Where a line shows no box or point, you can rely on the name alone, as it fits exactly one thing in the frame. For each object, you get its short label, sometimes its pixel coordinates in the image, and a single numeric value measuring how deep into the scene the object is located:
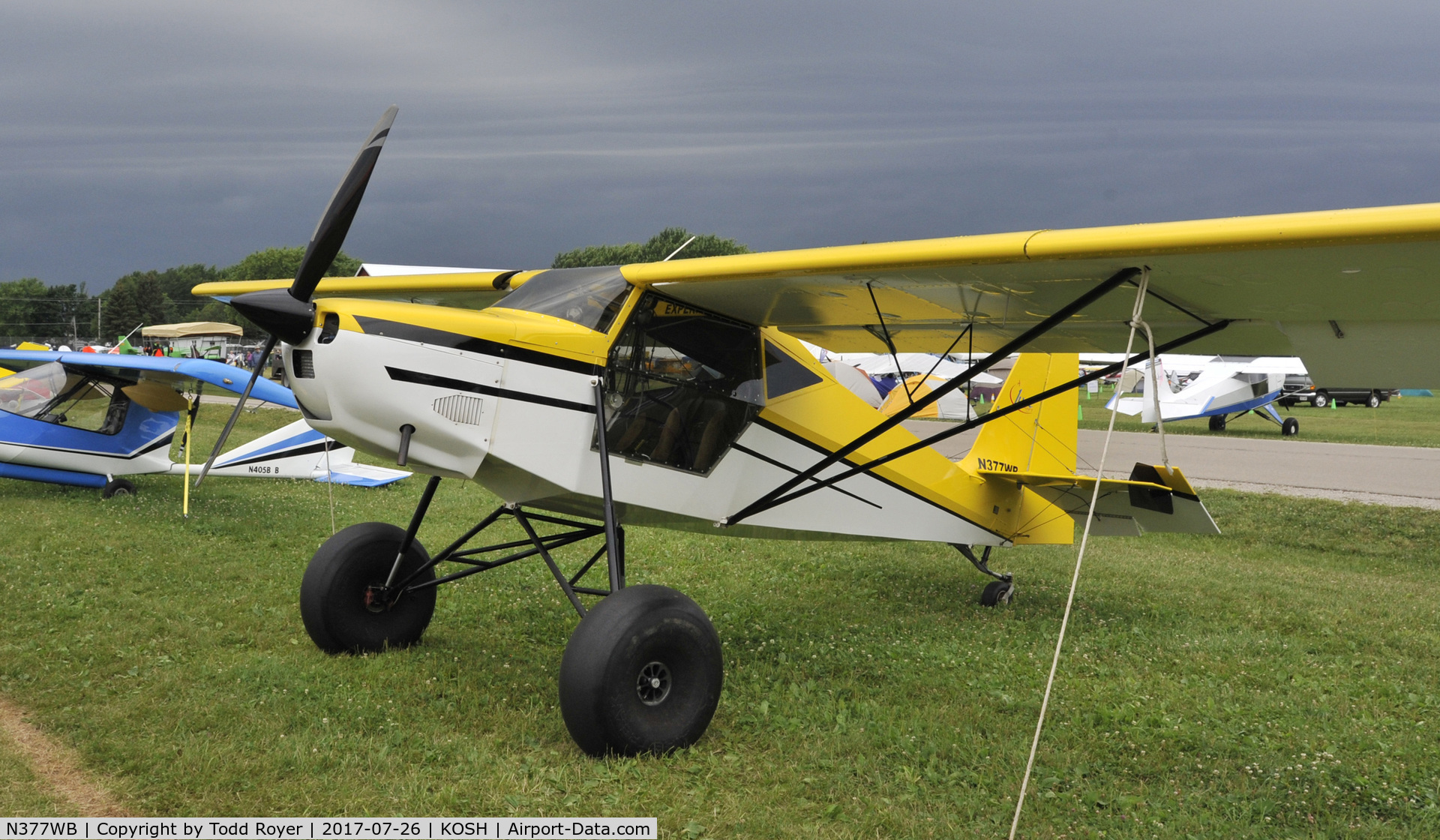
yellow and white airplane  4.25
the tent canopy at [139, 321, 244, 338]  71.31
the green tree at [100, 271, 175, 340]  111.19
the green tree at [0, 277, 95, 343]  115.69
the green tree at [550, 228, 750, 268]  92.06
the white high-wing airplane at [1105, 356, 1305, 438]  28.56
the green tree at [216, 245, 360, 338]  112.50
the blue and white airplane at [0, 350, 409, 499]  11.97
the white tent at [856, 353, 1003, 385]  40.62
